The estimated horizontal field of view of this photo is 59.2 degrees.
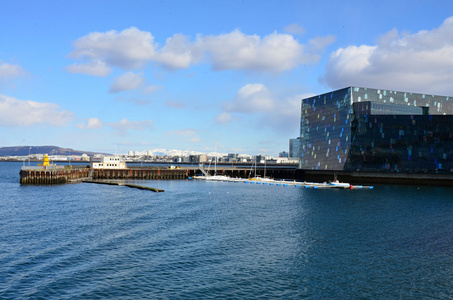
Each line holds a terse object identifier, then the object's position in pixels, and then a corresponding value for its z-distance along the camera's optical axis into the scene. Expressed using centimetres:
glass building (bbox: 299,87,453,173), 13100
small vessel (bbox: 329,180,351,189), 11752
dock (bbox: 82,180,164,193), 9569
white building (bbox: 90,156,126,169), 15275
